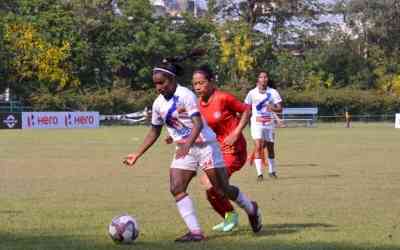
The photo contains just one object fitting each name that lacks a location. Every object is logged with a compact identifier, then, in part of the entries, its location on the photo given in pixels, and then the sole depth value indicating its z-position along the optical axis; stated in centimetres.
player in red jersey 1071
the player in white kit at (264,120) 1867
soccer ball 960
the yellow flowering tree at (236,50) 7838
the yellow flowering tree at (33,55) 6681
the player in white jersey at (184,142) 962
